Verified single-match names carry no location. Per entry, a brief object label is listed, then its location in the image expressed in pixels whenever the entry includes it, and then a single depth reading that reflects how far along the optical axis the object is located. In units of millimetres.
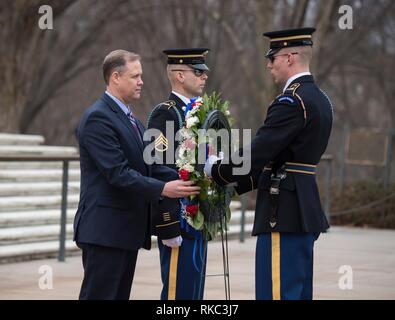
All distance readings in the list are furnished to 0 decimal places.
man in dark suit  11469
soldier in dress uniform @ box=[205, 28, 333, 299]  11844
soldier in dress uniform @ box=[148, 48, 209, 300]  12764
